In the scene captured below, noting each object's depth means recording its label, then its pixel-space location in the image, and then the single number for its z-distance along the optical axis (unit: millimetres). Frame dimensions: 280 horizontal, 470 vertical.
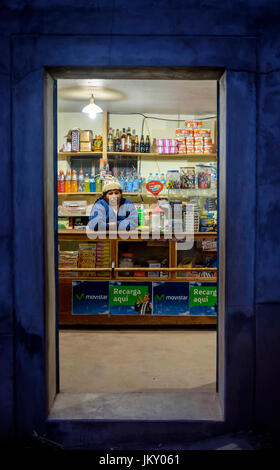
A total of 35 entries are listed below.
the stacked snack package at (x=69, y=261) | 5230
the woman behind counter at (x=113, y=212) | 5316
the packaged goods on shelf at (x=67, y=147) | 7086
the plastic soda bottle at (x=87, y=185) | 7203
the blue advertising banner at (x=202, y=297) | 5160
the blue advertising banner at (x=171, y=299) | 5156
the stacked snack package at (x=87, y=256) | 5230
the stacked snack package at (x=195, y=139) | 6880
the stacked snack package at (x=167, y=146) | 6902
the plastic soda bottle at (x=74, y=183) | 7223
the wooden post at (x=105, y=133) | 7156
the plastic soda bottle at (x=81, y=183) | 7289
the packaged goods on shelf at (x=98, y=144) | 7148
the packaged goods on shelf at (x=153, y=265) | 5215
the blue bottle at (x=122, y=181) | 7053
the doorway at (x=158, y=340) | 2691
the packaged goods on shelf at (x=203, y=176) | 6395
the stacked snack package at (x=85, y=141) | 7074
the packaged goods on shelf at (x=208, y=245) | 5355
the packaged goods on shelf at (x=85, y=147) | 7086
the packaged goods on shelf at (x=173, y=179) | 6457
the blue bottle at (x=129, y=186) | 7012
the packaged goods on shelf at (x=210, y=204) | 6148
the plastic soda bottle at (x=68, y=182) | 7219
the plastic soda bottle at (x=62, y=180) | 7242
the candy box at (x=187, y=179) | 6428
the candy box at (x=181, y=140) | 6918
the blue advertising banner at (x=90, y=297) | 5168
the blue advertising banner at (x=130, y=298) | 5152
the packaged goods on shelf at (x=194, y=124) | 6879
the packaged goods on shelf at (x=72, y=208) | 6961
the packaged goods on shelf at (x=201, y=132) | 6887
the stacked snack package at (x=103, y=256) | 5203
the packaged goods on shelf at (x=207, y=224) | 5453
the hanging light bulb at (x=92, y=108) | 6188
